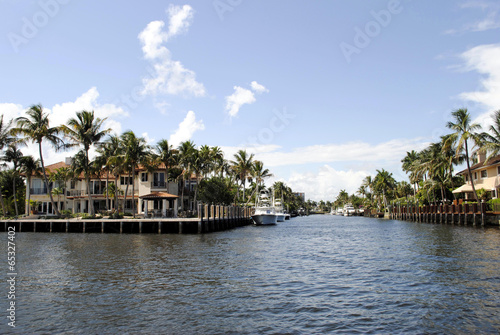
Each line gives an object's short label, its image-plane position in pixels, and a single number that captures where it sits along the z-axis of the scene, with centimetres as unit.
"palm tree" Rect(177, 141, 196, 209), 6335
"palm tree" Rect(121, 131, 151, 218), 5419
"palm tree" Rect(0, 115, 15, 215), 5355
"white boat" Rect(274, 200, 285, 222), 9143
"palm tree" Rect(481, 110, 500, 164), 4372
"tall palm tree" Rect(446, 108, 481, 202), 4824
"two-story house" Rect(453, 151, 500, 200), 5094
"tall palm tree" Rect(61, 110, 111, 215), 5406
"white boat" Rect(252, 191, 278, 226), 6656
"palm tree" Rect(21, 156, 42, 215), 5925
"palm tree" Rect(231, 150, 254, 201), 8319
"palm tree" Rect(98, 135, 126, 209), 5523
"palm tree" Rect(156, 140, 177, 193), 6146
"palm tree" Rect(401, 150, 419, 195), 9869
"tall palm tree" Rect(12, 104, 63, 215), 5166
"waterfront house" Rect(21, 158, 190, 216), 6281
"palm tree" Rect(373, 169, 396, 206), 11731
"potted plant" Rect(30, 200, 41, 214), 6369
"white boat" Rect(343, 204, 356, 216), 15988
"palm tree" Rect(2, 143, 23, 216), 5888
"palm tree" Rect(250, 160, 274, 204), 9157
